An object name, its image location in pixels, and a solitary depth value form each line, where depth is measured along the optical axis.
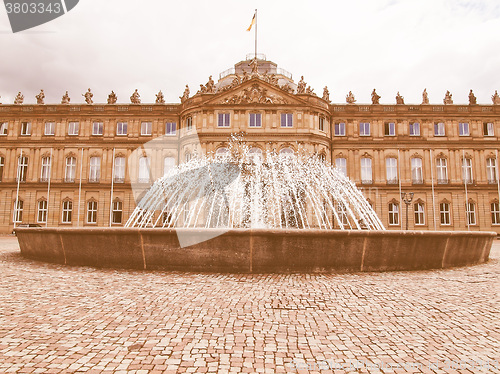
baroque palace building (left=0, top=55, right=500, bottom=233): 40.84
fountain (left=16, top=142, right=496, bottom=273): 9.91
